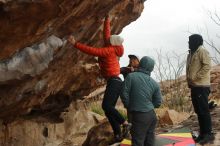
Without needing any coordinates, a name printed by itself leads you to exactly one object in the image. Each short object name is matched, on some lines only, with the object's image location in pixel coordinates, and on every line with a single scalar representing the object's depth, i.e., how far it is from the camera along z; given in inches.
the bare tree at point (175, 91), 761.0
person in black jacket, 373.7
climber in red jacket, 360.5
